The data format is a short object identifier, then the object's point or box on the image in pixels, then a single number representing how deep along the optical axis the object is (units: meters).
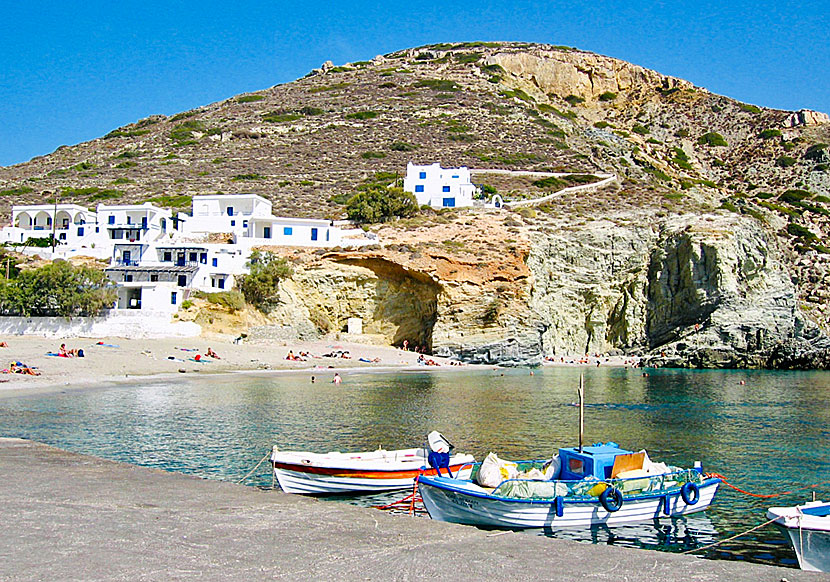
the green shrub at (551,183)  80.12
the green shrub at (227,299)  50.28
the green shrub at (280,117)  109.69
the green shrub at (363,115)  107.69
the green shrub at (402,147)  94.96
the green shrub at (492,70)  128.38
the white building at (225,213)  60.28
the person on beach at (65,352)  38.46
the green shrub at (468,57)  135.75
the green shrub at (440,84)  119.19
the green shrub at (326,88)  125.31
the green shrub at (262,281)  52.09
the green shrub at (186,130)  105.91
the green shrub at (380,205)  65.25
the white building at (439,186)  71.12
